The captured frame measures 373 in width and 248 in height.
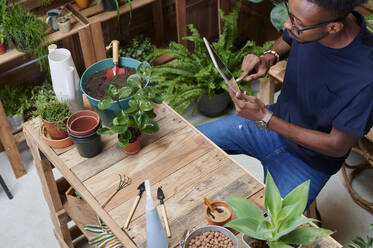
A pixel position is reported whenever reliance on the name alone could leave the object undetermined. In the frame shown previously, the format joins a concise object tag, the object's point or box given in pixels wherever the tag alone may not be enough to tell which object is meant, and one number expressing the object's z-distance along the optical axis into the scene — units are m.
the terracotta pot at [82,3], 2.99
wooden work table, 1.71
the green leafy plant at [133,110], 1.81
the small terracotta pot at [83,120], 1.95
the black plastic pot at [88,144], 1.86
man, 1.75
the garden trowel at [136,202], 1.69
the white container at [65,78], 1.99
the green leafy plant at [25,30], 2.63
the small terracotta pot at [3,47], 2.70
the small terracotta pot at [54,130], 1.93
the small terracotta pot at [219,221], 1.63
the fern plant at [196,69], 3.21
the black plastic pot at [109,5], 2.99
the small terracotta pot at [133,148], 1.91
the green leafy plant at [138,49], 3.48
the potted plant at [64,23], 2.83
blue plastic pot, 1.97
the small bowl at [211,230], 1.55
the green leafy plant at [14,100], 3.01
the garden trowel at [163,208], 1.64
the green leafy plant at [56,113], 1.94
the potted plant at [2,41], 2.63
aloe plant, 1.40
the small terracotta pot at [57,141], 1.97
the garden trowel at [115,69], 2.13
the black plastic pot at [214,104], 3.39
